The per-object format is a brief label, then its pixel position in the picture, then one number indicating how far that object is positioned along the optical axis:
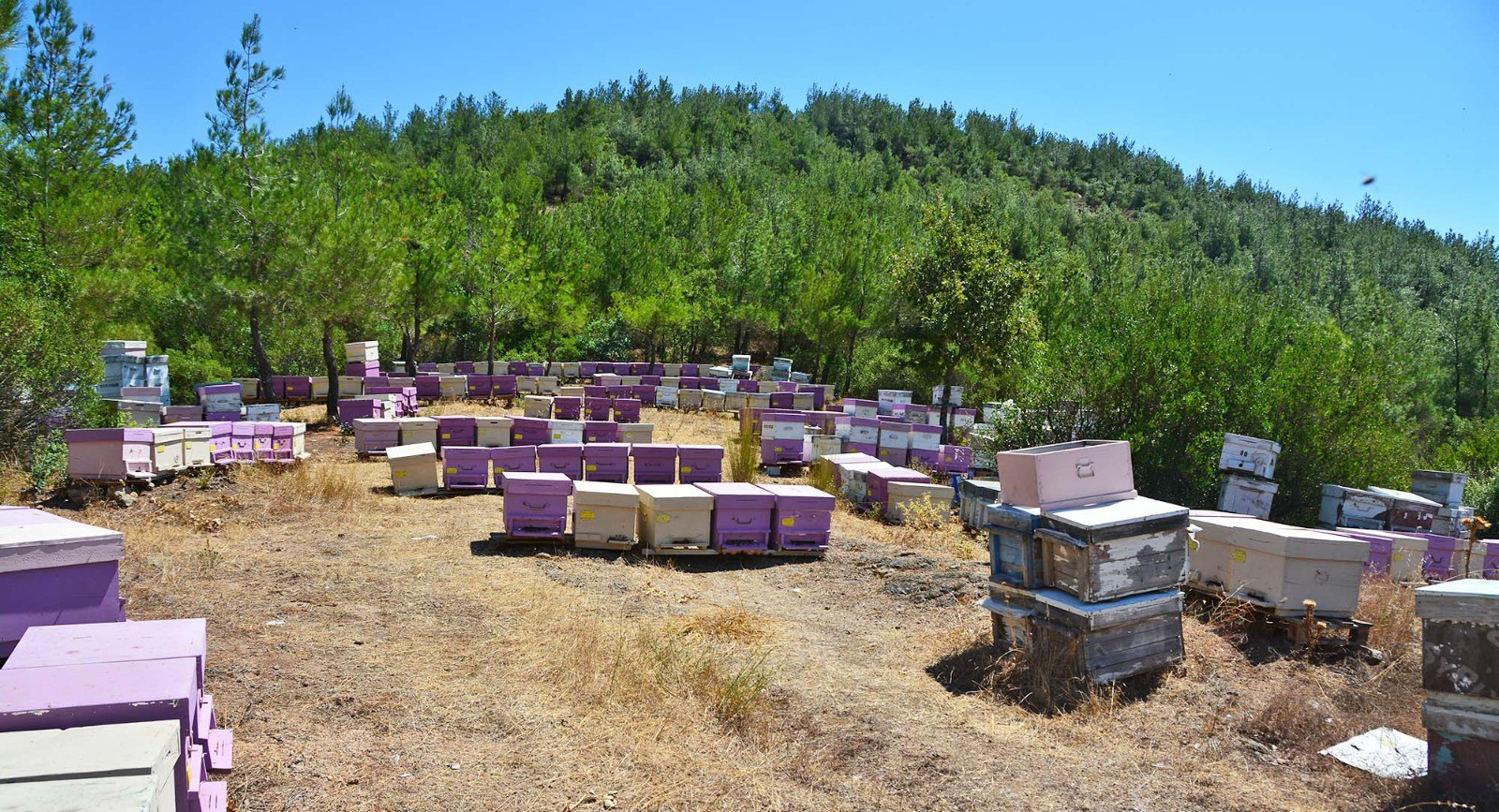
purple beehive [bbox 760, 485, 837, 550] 11.98
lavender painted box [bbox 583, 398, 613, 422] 23.00
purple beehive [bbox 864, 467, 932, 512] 15.14
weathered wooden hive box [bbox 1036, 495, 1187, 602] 7.24
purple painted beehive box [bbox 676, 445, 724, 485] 15.21
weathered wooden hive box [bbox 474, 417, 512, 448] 17.17
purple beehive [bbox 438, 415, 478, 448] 17.17
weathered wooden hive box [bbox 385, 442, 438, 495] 14.83
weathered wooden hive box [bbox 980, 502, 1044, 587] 7.75
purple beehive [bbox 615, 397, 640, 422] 21.94
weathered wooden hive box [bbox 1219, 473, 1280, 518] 15.34
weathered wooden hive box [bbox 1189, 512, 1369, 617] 8.04
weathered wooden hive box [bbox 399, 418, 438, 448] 17.20
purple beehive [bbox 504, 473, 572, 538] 11.80
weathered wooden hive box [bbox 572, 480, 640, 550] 11.73
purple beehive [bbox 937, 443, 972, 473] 19.17
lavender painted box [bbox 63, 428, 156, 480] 12.51
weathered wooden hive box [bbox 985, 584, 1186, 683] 7.25
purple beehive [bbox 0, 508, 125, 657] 4.97
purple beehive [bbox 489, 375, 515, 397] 28.06
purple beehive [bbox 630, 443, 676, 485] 15.04
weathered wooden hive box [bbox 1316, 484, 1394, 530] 16.42
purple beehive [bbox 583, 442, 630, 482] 14.92
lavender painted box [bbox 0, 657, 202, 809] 3.58
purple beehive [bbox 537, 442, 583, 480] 15.06
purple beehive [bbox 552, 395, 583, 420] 22.59
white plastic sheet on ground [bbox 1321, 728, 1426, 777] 5.95
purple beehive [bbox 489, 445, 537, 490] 15.02
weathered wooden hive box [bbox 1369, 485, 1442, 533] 16.08
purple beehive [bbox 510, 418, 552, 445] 17.31
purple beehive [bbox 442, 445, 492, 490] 15.24
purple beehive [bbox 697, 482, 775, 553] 11.76
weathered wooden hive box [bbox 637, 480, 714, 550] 11.55
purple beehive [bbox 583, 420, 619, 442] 17.76
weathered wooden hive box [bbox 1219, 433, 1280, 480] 15.33
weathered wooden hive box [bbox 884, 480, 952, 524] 14.67
